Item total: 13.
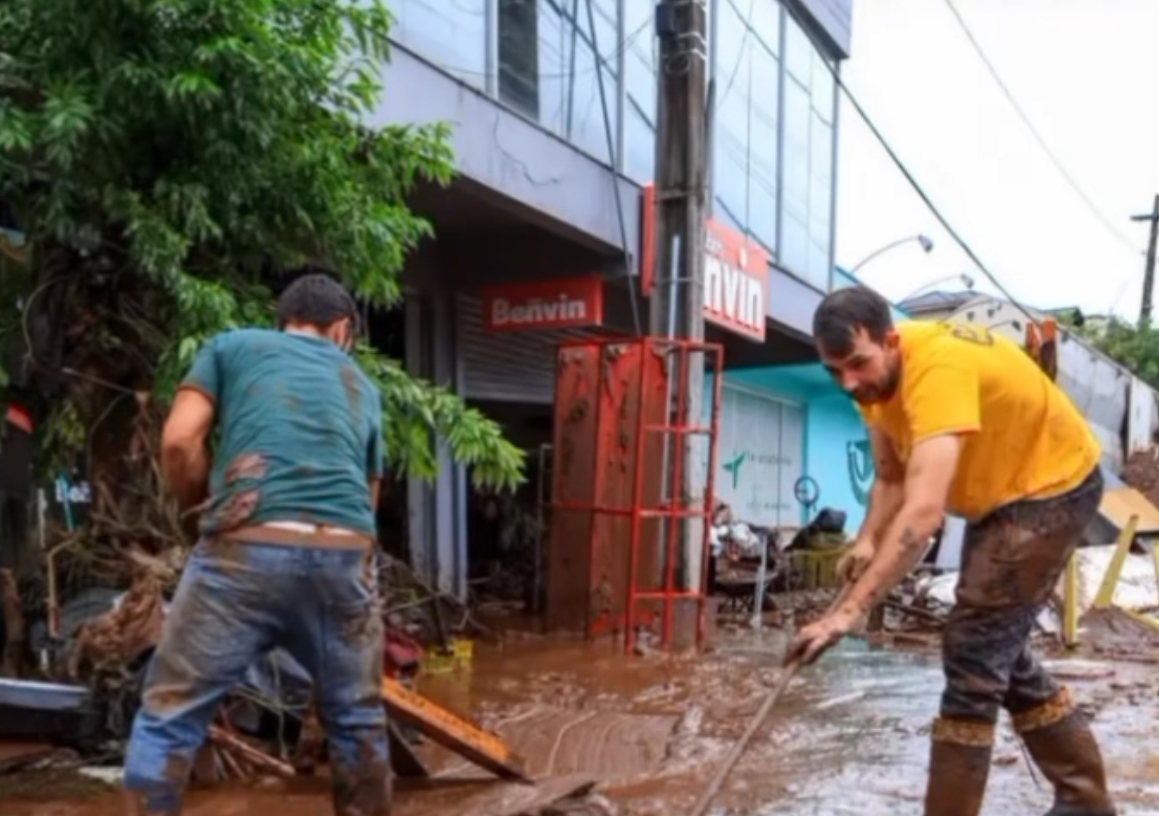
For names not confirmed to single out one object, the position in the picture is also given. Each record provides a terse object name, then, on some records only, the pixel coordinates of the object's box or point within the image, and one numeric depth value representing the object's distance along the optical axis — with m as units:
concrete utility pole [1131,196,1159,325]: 38.31
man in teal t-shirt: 3.14
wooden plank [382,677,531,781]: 4.24
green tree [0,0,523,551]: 4.80
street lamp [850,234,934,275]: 19.05
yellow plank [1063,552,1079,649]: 8.99
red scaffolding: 9.04
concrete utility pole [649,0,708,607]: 9.79
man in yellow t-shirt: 3.27
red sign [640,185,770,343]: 10.60
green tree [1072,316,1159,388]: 37.00
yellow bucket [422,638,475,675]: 7.37
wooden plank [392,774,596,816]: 4.05
